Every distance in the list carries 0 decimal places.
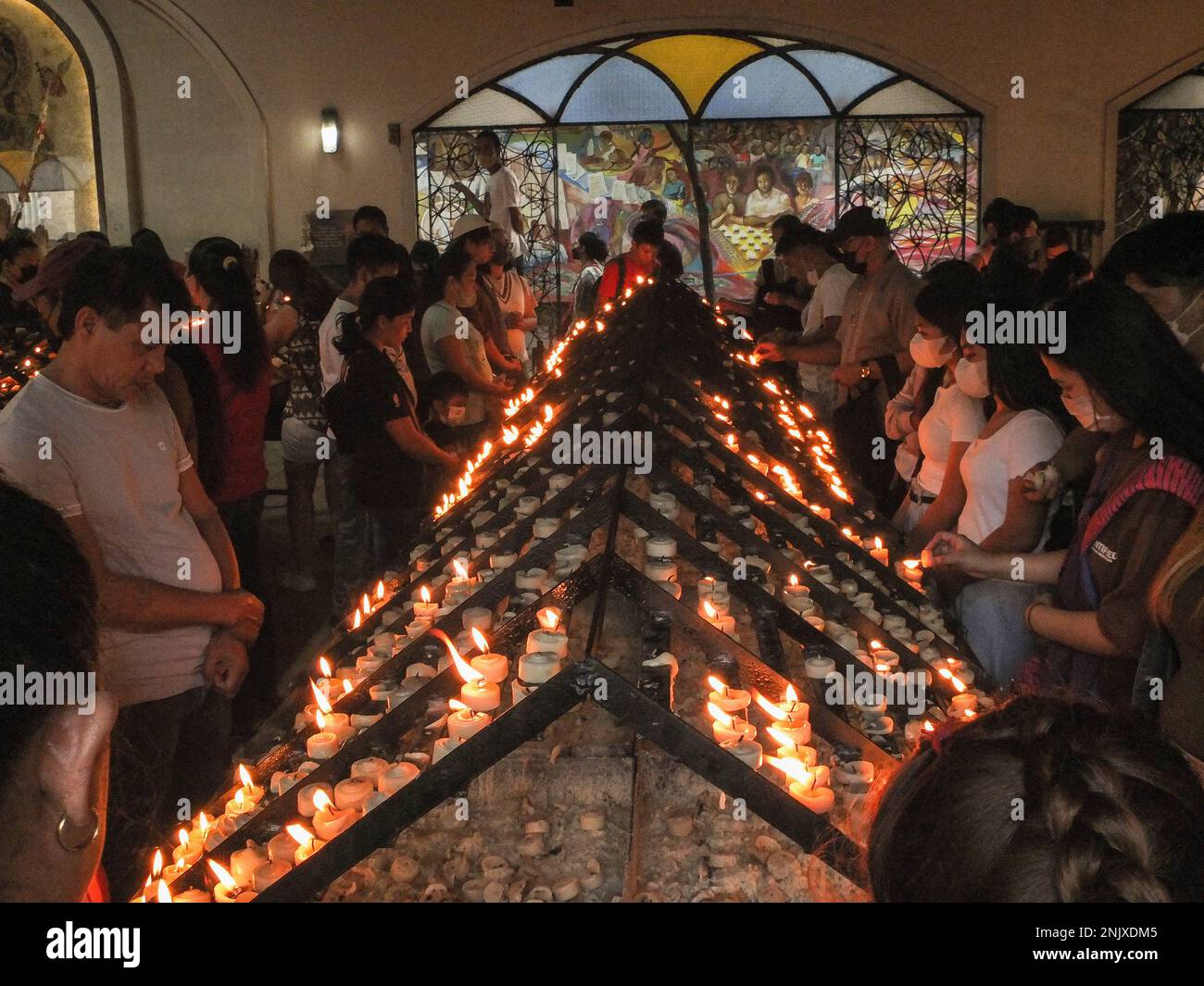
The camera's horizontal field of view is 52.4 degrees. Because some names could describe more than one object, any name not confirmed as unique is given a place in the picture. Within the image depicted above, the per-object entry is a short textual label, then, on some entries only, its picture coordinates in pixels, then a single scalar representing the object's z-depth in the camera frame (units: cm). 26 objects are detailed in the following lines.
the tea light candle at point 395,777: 181
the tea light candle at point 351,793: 182
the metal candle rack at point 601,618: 155
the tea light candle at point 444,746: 176
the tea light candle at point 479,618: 234
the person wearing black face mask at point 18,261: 741
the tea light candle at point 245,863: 176
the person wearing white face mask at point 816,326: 735
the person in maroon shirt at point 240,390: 488
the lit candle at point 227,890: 171
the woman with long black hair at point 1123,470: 261
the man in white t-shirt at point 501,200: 1330
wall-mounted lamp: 1304
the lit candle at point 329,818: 175
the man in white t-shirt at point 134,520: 281
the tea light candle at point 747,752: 165
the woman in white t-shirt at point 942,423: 412
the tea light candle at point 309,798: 185
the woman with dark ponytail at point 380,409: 501
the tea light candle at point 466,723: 178
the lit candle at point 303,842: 173
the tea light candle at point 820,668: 219
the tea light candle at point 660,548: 252
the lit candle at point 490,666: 194
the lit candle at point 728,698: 188
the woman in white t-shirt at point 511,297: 902
